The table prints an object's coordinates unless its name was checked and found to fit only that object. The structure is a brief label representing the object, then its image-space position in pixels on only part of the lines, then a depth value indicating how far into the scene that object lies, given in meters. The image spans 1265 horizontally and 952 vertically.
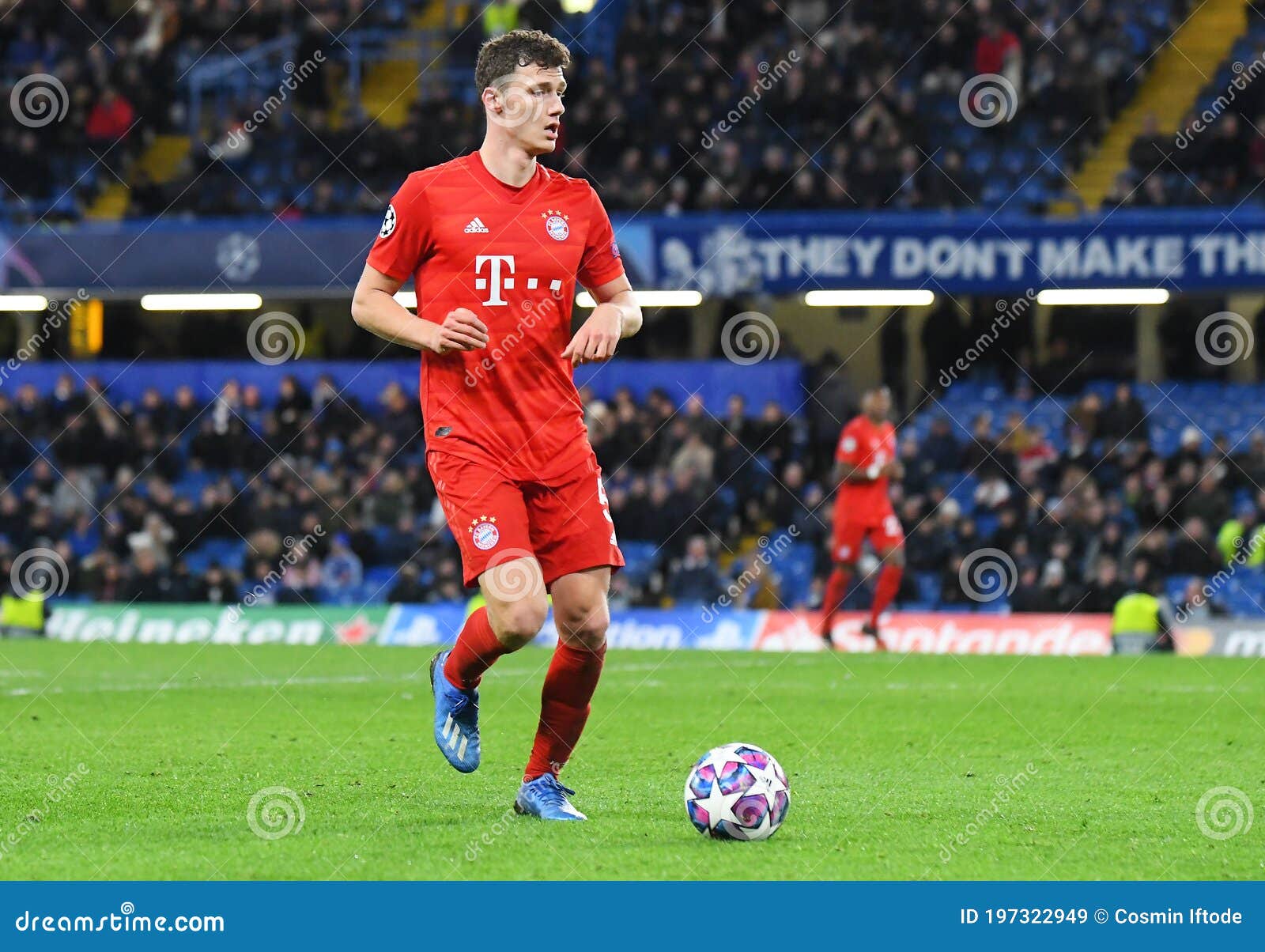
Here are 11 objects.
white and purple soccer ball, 6.76
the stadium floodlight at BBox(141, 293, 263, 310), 24.52
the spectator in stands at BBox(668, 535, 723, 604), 20.84
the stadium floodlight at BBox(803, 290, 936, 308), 23.31
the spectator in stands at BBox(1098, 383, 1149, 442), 21.95
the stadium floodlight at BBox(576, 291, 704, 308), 23.42
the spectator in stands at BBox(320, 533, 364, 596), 21.95
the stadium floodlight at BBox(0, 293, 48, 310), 25.05
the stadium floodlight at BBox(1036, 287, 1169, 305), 22.83
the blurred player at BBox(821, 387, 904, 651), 17.75
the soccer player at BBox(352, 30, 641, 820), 7.01
